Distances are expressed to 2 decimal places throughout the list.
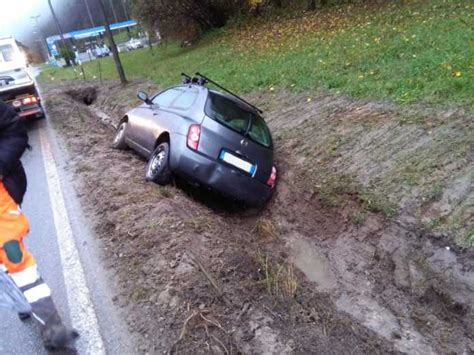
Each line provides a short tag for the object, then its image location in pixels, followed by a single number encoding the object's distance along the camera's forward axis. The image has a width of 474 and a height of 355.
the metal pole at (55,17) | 40.41
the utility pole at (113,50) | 18.05
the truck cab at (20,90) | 11.82
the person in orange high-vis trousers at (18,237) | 3.06
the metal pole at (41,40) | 95.36
